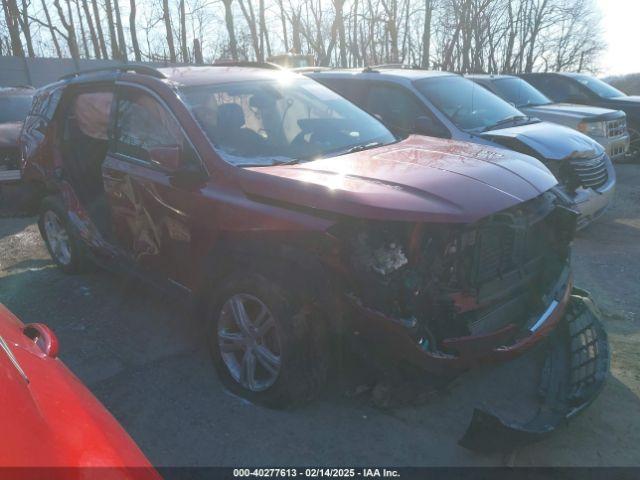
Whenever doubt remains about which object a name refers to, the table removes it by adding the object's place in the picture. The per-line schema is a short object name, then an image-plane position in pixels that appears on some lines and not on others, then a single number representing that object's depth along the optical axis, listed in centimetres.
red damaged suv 275
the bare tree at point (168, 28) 3275
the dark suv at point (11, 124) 859
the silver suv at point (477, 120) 604
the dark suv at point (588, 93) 1125
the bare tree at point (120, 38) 3195
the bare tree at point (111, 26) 3306
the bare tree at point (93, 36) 3472
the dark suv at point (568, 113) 874
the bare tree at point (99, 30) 3412
